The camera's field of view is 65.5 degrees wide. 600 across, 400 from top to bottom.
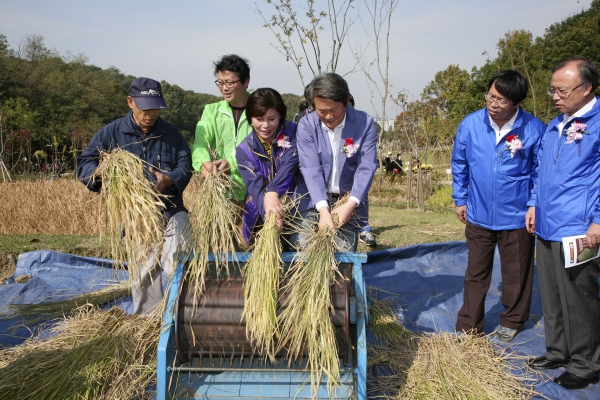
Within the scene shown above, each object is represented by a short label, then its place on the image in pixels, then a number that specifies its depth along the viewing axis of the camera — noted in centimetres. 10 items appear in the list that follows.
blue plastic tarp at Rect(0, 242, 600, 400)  371
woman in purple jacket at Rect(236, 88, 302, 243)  314
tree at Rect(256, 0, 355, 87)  874
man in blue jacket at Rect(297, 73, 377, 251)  293
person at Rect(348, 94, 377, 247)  582
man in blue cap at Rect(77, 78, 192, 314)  336
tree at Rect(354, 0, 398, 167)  1014
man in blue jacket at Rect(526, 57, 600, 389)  278
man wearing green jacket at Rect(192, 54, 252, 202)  364
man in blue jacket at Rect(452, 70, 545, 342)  324
